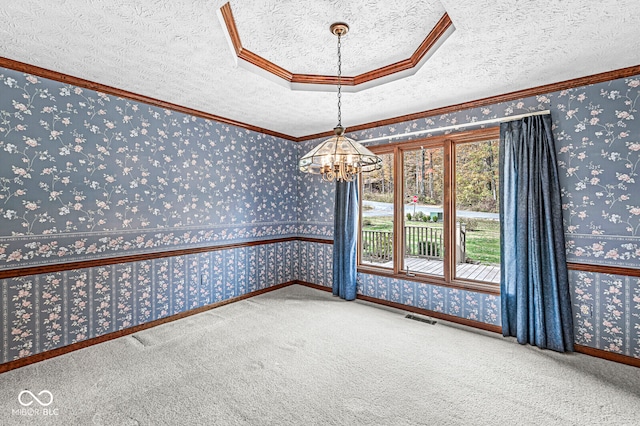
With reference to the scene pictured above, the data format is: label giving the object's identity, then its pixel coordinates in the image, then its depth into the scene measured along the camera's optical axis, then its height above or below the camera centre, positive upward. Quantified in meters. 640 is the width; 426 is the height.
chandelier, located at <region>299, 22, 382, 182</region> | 2.10 +0.44
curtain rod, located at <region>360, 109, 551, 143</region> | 2.99 +1.05
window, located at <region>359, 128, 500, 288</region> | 3.49 +0.07
